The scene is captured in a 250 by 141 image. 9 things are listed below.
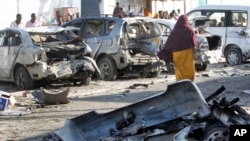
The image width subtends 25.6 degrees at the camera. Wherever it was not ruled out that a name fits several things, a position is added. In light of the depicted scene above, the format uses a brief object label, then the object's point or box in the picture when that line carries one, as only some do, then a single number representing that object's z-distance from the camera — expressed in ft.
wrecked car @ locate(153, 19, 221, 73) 54.03
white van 62.23
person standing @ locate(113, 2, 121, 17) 75.13
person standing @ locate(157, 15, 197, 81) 36.14
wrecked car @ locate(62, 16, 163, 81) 49.11
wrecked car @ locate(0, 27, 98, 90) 43.57
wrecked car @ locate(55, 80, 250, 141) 21.26
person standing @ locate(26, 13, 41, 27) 58.70
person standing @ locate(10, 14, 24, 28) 57.00
